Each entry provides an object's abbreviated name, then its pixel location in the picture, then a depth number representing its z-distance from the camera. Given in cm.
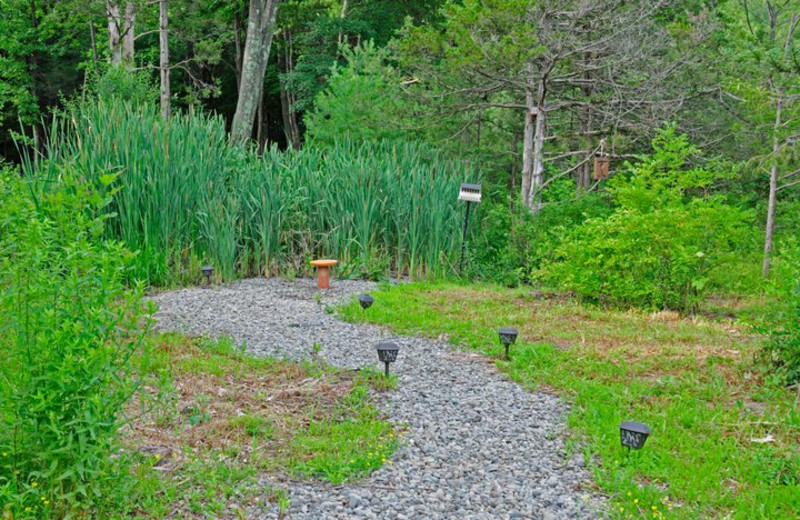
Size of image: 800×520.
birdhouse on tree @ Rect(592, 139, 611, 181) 811
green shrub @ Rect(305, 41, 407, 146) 987
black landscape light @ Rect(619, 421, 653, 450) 313
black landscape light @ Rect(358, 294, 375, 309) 598
